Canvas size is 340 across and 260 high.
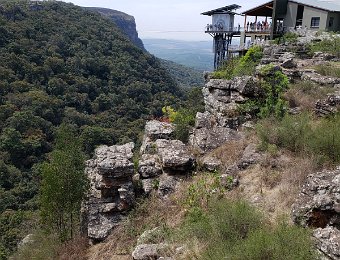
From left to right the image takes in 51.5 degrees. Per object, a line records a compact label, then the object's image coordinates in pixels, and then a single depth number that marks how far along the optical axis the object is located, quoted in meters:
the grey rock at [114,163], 8.85
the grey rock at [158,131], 11.53
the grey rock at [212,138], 10.20
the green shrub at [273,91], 10.79
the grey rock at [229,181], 7.95
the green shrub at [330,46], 17.44
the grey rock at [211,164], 9.05
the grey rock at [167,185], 8.68
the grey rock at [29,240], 10.15
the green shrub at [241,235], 4.59
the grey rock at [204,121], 11.94
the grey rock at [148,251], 6.28
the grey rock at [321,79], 12.38
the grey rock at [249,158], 8.51
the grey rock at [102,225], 8.32
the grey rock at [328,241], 4.62
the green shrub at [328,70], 13.43
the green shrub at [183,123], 11.55
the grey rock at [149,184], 8.95
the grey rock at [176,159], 9.20
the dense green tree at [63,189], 8.66
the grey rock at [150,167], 9.38
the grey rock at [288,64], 14.83
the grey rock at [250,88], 11.84
